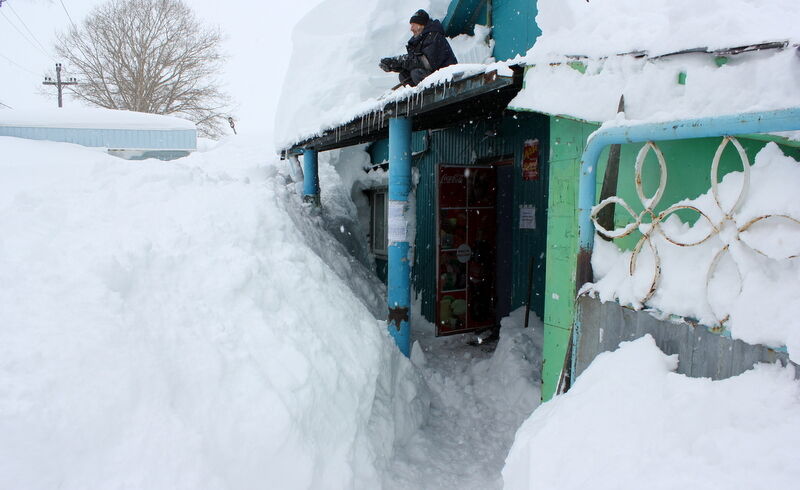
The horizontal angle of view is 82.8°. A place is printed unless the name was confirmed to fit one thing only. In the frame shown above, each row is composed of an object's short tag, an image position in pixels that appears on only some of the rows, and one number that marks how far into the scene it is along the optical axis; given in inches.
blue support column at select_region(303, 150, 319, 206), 328.8
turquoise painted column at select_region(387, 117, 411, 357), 203.3
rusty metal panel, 73.8
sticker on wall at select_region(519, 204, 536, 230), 253.4
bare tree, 848.9
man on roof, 223.1
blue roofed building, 455.8
